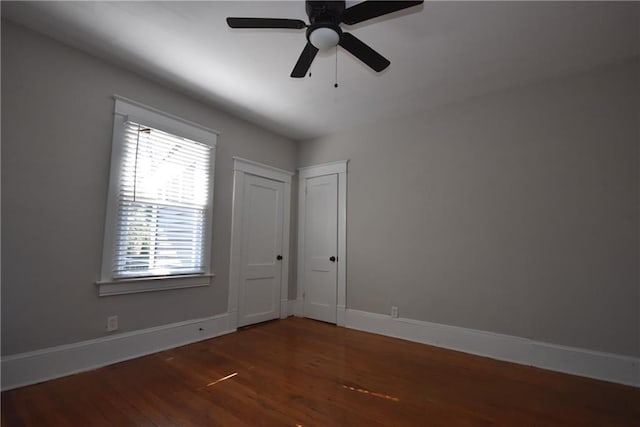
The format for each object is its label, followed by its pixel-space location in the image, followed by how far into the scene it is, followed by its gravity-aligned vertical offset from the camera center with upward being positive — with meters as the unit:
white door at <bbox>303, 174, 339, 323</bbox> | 4.39 -0.11
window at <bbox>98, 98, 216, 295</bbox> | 2.85 +0.36
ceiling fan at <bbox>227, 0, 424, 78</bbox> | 1.70 +1.33
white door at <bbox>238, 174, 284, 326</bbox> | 4.08 -0.17
